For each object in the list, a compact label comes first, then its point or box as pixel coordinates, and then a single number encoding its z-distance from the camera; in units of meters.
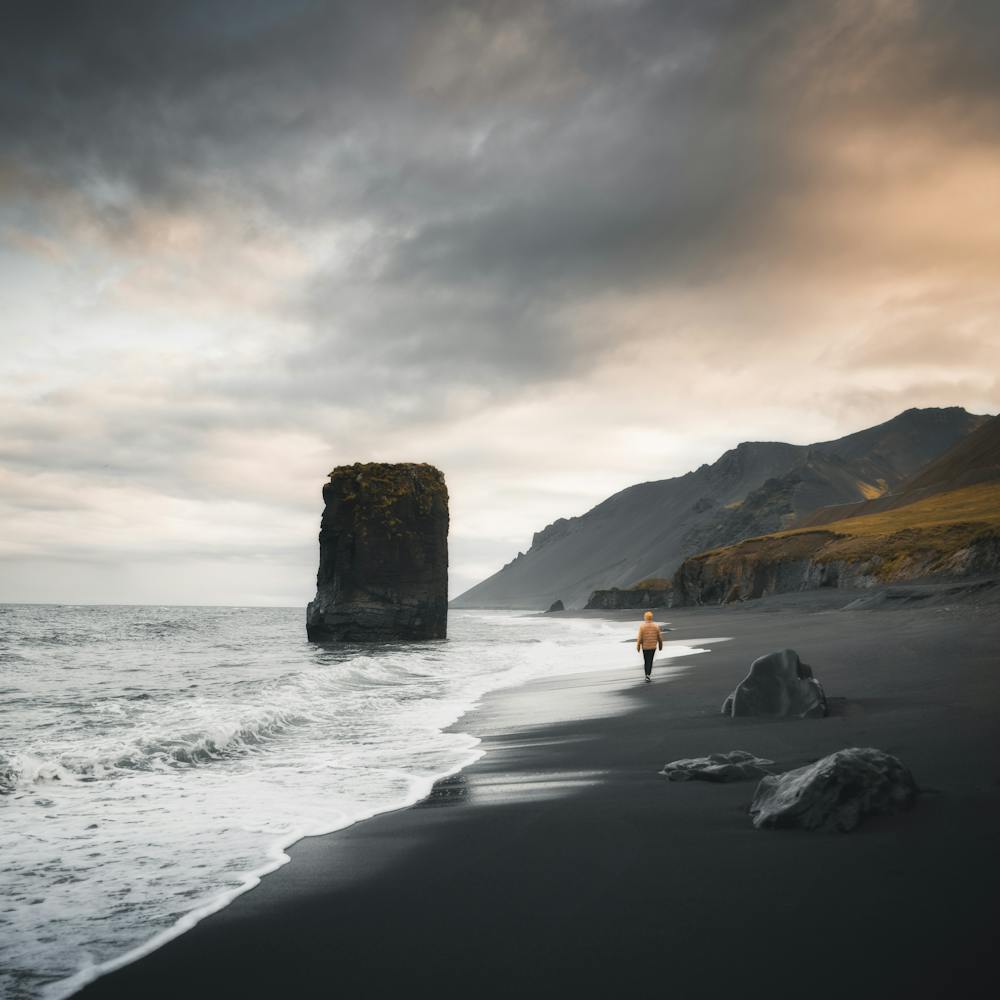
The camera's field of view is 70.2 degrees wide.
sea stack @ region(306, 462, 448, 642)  46.69
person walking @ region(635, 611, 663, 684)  17.86
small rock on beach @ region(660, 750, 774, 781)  6.71
